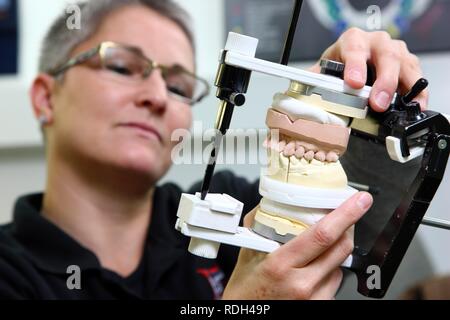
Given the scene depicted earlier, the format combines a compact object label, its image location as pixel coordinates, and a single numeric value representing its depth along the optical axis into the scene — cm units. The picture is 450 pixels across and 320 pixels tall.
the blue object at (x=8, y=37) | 122
